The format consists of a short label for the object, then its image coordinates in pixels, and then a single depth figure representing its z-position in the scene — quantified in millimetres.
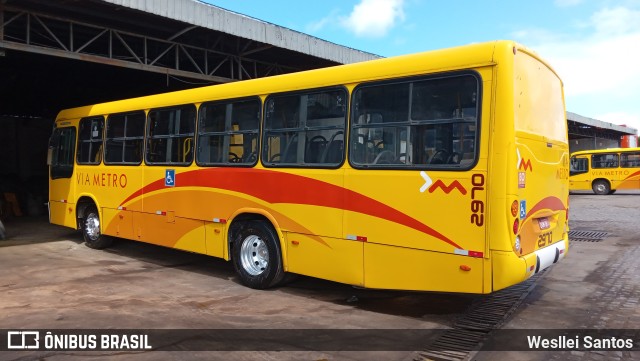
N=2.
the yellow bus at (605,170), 26516
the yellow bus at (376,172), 4703
